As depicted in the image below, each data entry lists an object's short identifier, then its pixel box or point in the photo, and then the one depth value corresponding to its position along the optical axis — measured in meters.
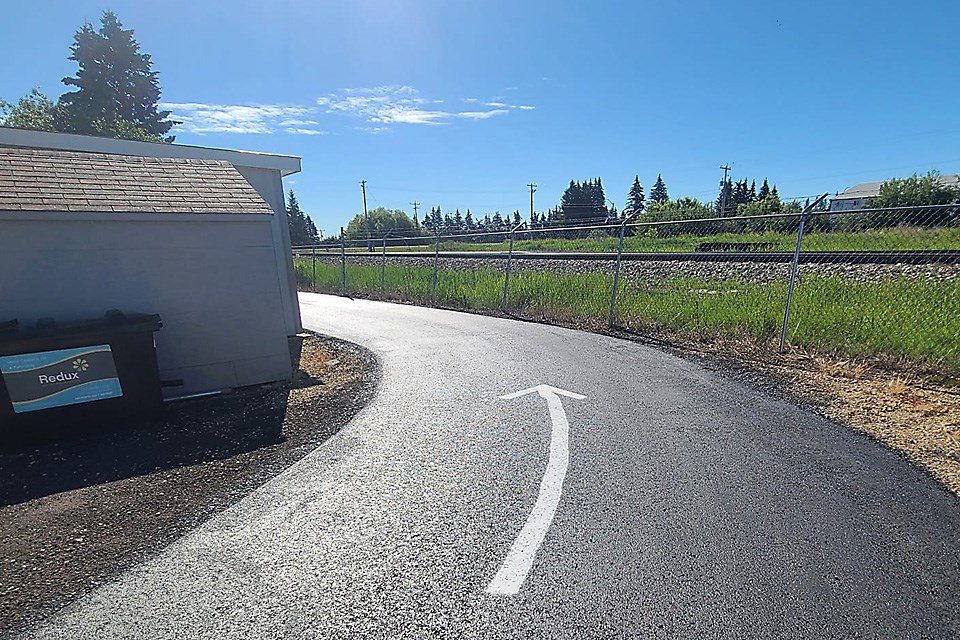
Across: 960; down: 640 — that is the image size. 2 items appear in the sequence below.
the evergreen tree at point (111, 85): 36.72
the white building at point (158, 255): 4.95
